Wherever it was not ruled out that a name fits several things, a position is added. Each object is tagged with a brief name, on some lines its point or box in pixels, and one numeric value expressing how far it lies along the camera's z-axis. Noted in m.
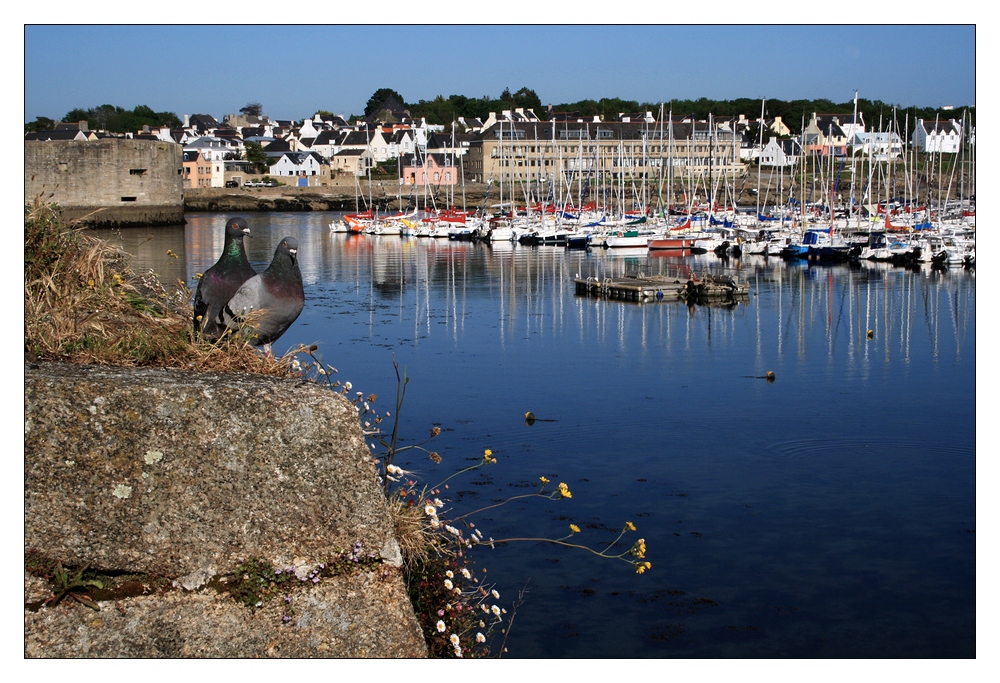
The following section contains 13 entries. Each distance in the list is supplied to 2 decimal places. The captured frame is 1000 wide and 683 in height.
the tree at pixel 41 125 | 94.69
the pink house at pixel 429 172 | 121.85
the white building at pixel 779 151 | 117.43
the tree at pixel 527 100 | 175.45
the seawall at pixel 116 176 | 60.00
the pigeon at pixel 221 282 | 6.91
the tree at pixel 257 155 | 138.50
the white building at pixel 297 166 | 138.38
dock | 36.97
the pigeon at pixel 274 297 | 6.81
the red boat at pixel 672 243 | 62.34
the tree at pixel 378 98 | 188.38
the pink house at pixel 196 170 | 120.56
